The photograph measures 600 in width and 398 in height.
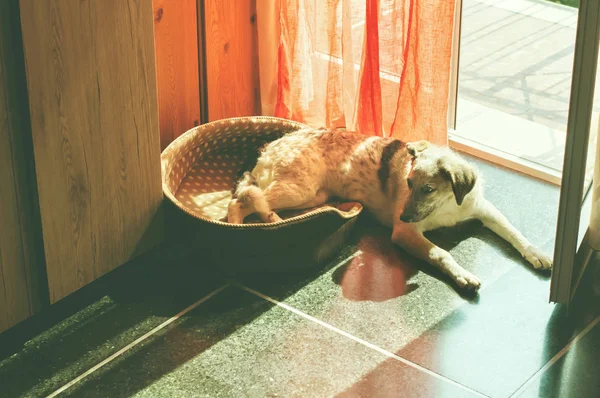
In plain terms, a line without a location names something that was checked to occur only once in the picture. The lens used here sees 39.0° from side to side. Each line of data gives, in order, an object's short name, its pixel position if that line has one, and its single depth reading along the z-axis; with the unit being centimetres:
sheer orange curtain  351
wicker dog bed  305
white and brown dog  322
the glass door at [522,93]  304
